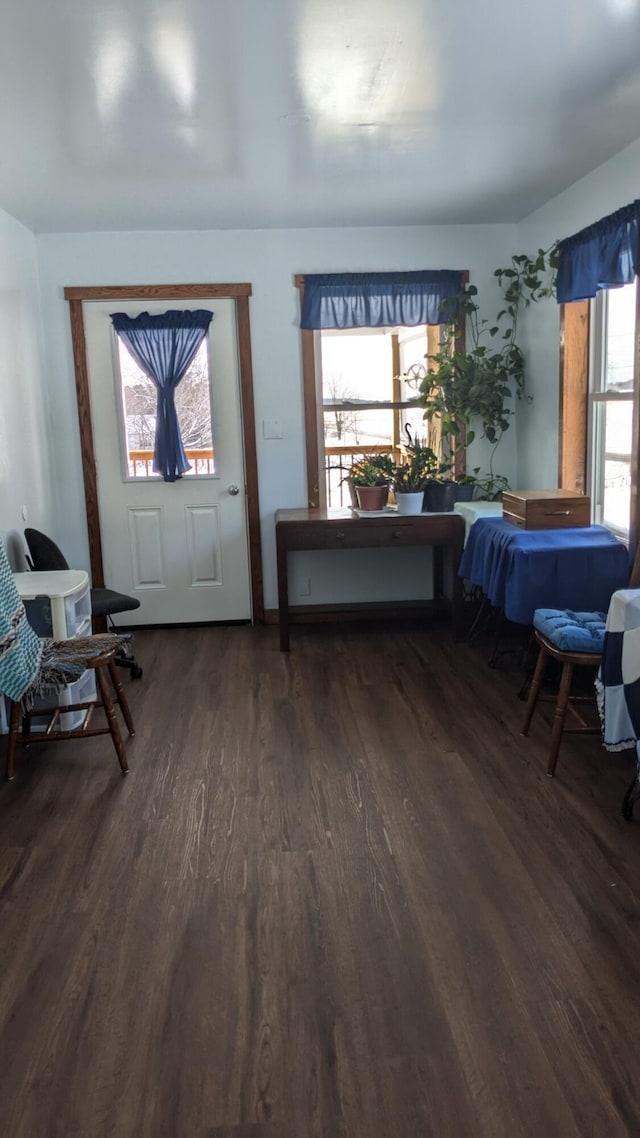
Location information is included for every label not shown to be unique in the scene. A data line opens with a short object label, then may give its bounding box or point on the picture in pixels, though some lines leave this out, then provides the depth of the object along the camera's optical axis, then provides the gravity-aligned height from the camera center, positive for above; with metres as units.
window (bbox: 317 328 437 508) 5.54 +0.11
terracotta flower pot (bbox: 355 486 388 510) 5.04 -0.46
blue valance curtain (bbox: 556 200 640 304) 3.74 +0.64
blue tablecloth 3.91 -0.72
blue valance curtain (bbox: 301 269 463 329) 5.33 +0.65
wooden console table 4.96 -0.65
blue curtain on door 5.31 +0.39
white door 5.38 -0.55
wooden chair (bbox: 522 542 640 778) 3.21 -0.85
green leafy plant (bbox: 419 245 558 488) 5.25 +0.23
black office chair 4.48 -0.89
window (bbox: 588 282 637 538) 4.20 -0.01
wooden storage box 4.24 -0.48
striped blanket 3.24 -0.86
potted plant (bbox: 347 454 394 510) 5.05 -0.38
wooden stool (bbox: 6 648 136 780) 3.41 -1.14
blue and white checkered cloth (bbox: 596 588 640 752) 2.90 -0.85
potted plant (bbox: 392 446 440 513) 5.02 -0.39
